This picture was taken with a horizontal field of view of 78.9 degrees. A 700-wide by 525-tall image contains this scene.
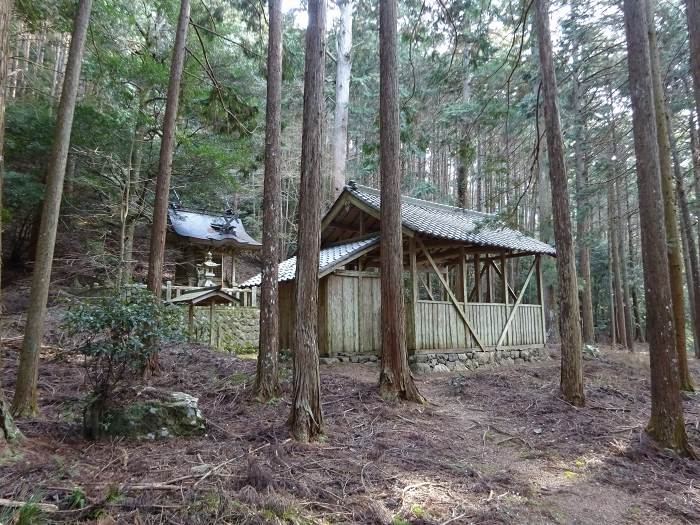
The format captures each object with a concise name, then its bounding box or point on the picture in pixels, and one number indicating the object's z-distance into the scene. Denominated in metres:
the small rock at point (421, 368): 10.43
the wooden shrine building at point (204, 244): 17.62
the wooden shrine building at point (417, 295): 10.66
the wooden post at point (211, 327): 13.16
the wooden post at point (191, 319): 11.99
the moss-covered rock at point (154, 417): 4.51
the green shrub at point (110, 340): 4.32
